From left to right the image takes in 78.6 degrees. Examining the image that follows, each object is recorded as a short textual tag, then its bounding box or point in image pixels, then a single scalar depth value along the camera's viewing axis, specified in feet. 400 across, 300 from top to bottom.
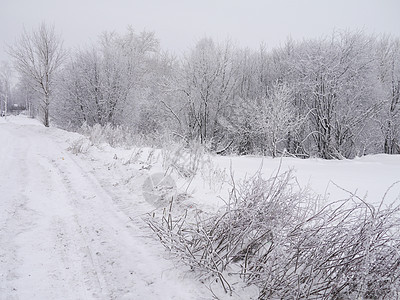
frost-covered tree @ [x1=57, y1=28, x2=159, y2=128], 68.74
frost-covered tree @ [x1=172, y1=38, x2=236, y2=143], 67.31
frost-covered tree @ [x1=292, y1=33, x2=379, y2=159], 54.65
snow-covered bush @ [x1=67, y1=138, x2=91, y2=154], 30.71
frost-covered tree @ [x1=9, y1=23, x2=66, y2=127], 77.61
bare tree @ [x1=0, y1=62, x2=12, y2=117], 135.85
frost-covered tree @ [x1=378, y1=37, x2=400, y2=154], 59.00
